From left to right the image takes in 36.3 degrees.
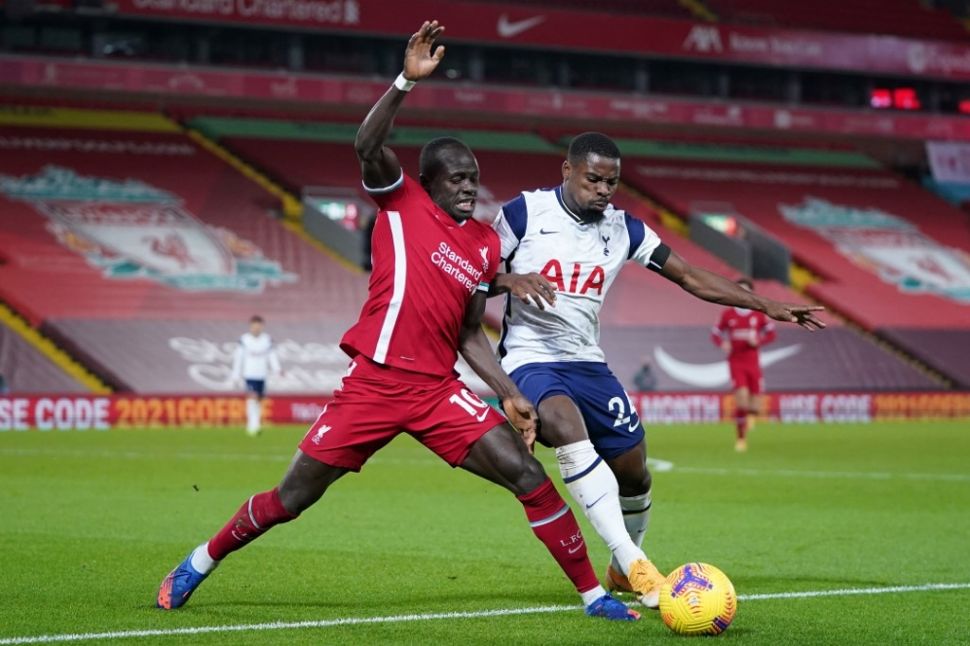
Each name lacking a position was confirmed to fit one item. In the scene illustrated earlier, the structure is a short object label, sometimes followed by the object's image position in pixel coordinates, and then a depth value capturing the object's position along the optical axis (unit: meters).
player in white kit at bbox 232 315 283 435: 25.48
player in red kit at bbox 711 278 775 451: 21.92
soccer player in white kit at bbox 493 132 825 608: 7.67
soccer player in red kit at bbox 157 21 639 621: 7.21
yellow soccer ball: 6.81
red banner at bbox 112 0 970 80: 35.75
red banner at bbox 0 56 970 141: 35.28
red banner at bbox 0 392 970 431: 26.84
